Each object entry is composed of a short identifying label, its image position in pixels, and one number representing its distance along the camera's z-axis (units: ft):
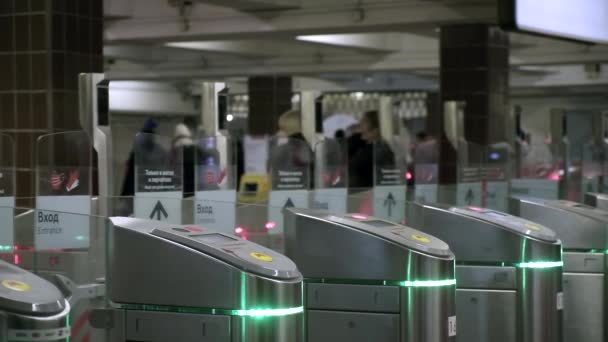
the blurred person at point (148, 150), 18.84
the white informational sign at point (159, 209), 16.21
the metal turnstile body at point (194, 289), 11.91
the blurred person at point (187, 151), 26.24
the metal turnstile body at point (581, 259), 20.38
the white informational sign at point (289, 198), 21.12
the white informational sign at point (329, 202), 18.93
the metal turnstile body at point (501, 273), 17.24
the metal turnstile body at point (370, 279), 14.79
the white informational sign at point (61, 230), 12.90
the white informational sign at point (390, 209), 18.23
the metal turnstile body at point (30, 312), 9.37
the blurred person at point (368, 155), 29.40
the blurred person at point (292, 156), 23.73
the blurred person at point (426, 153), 37.09
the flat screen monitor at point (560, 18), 17.89
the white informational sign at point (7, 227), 12.82
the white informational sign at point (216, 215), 16.06
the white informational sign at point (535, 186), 26.59
